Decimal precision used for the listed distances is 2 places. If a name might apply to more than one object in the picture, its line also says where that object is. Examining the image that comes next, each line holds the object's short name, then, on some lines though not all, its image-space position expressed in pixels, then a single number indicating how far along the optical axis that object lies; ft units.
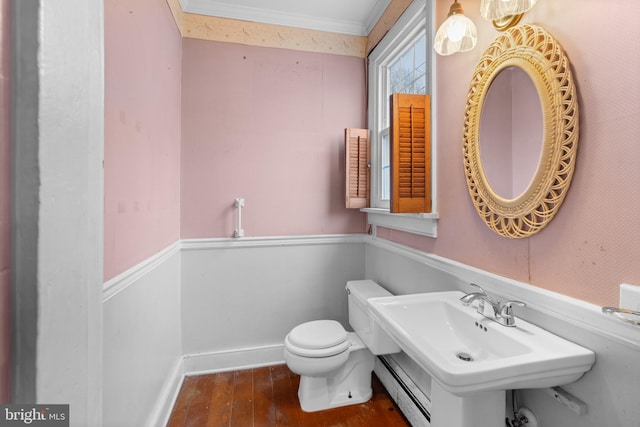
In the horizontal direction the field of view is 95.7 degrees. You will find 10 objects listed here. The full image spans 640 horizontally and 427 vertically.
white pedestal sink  2.46
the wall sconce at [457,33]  3.61
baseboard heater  4.97
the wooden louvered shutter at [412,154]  5.02
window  5.15
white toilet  5.35
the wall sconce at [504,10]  2.96
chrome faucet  3.22
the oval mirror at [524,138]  2.87
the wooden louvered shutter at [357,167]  7.28
